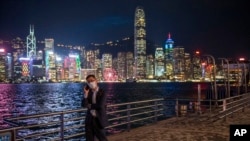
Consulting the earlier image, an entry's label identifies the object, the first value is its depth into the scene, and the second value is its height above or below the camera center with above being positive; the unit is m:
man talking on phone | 8.00 -0.71
